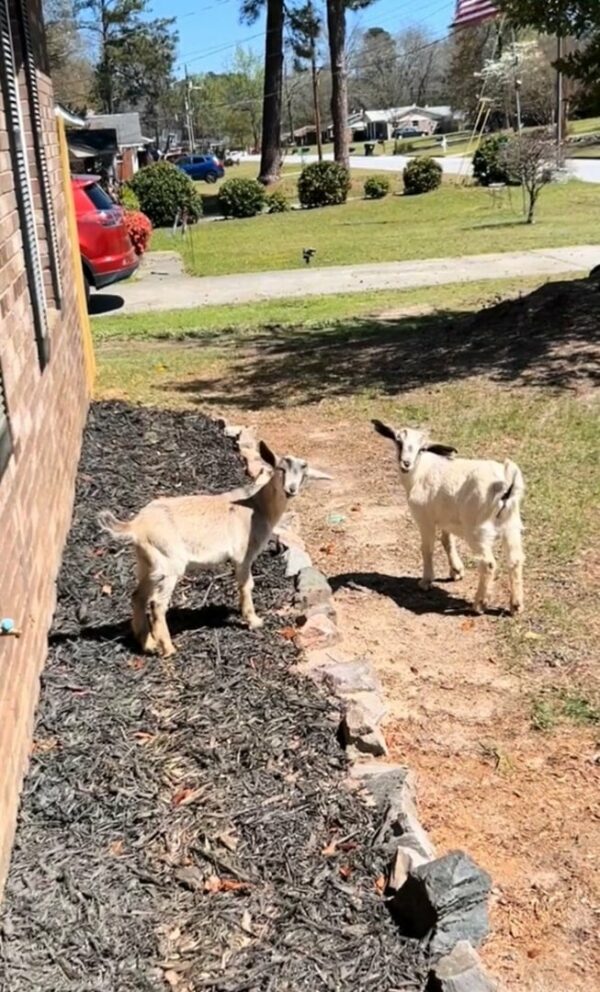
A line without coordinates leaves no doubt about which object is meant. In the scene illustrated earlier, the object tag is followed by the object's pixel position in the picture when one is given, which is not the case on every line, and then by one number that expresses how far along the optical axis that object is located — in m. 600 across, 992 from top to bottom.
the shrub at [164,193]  31.47
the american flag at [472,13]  19.83
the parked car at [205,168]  55.72
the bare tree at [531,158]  24.25
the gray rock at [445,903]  2.86
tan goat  4.32
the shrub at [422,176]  33.47
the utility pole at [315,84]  40.13
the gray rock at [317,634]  4.62
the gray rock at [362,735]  3.83
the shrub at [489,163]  33.19
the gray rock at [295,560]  5.42
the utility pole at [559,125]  28.42
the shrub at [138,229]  22.05
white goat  5.08
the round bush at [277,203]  33.78
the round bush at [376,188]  33.84
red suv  15.96
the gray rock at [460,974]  2.63
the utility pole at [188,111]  80.56
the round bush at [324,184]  33.47
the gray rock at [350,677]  4.21
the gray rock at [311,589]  5.02
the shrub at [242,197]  33.56
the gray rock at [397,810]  3.22
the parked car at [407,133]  84.62
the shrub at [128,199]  29.52
